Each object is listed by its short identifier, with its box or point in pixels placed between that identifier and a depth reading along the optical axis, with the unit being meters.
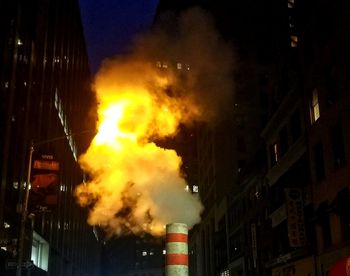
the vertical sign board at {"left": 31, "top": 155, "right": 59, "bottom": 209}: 19.39
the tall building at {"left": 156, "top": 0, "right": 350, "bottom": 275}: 25.39
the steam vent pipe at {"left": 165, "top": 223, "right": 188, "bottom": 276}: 12.74
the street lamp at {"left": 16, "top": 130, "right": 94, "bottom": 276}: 18.39
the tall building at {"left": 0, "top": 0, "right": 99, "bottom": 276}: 31.19
